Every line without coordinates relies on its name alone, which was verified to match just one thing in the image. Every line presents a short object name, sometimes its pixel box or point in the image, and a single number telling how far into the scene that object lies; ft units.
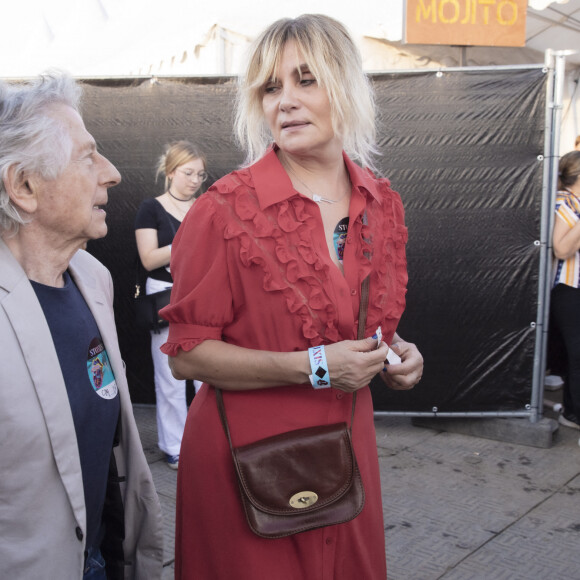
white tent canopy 21.62
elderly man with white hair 4.73
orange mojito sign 15.35
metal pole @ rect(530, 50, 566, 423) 14.23
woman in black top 13.98
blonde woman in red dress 5.51
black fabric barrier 14.56
